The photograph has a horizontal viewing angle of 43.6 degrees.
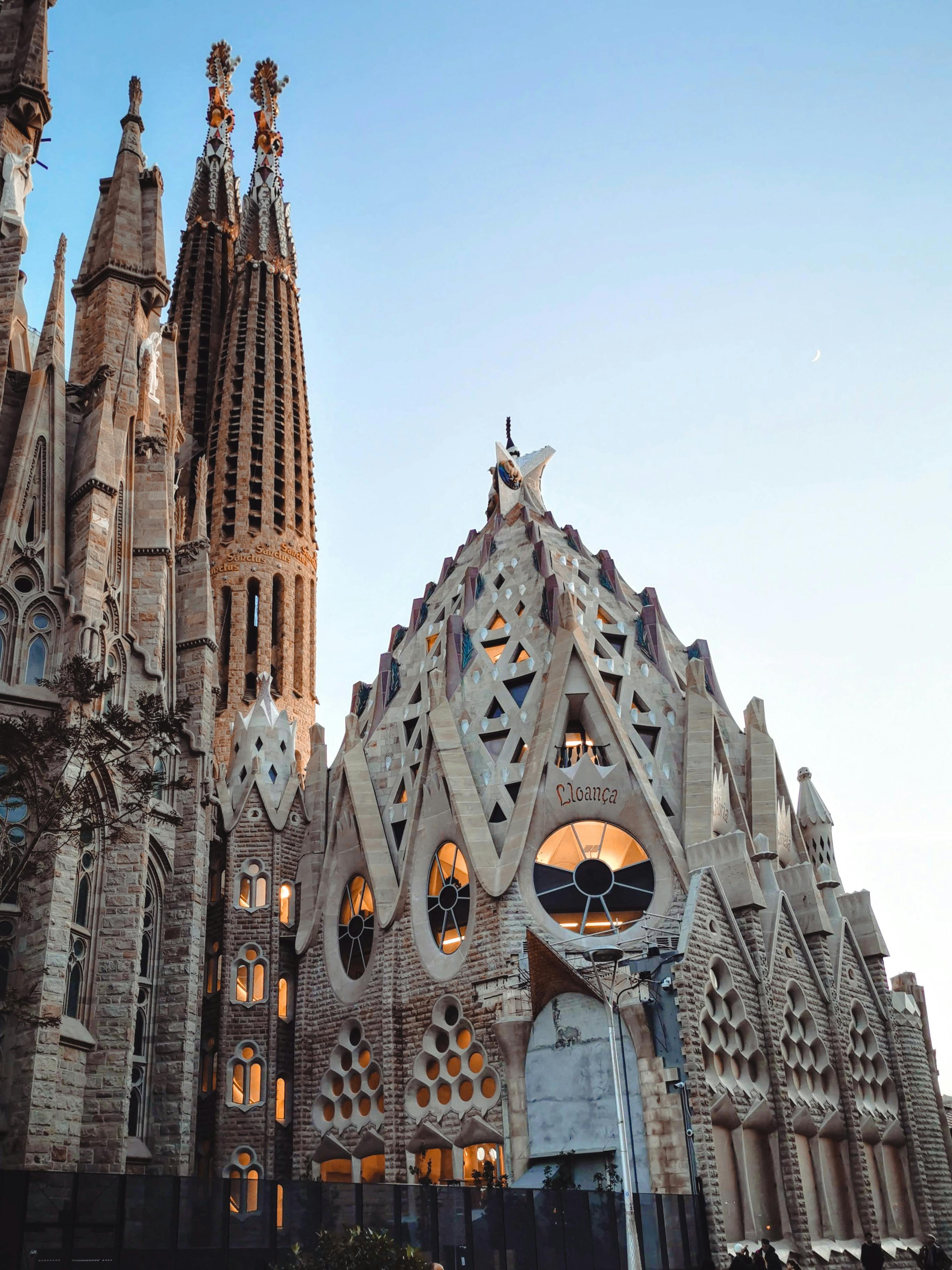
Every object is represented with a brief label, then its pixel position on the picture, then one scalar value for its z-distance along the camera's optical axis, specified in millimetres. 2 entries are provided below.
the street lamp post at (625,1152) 18047
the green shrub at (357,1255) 13445
